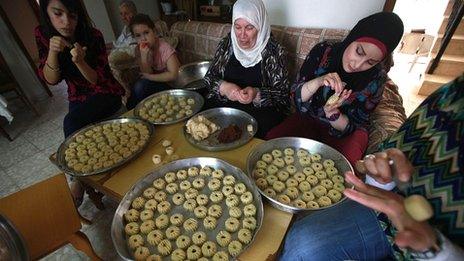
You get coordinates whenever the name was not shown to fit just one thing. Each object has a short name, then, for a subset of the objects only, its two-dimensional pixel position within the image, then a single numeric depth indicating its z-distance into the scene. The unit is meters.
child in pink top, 2.24
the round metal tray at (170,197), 0.99
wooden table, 0.92
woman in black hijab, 1.30
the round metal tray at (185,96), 1.78
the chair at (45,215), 1.02
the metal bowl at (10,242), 0.74
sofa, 1.59
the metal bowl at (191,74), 2.61
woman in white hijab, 1.72
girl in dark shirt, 1.62
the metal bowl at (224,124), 1.39
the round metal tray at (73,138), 1.25
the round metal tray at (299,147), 1.27
